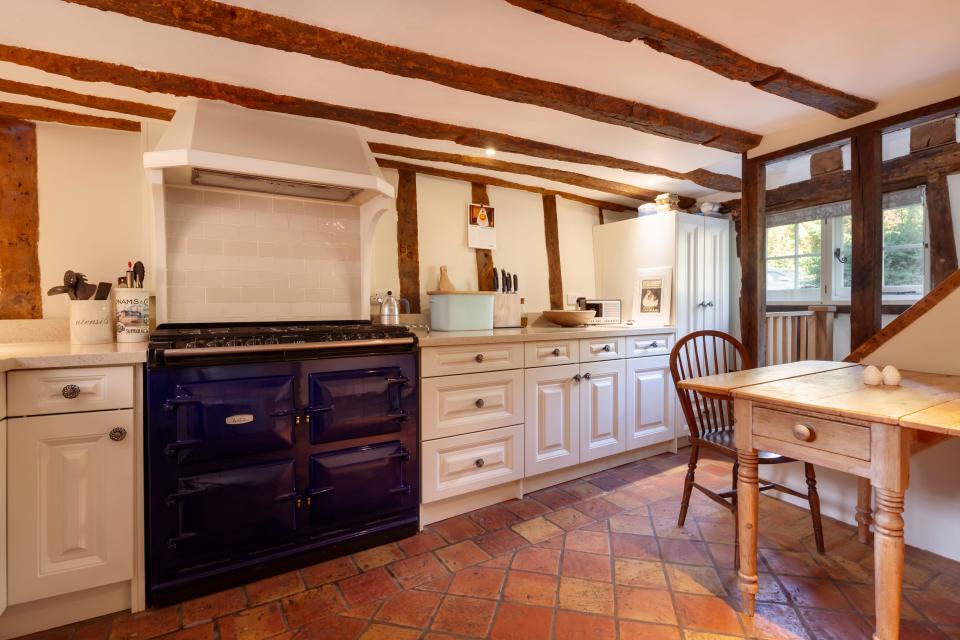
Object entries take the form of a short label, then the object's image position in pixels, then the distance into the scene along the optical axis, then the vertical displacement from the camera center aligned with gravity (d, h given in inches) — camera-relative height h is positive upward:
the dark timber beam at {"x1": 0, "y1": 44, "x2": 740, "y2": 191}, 67.7 +38.6
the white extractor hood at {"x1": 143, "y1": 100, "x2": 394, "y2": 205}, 71.4 +27.8
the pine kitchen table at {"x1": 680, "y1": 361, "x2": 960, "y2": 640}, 48.8 -13.7
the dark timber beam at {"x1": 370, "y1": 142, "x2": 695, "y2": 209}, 106.6 +39.5
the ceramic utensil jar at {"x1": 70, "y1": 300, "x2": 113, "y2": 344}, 74.1 -0.3
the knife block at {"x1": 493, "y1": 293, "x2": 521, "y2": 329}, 124.2 +1.9
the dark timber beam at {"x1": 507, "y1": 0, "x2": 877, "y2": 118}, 57.4 +39.7
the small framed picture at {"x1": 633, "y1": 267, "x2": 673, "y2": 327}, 133.9 +6.3
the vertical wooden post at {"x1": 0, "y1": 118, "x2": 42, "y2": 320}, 80.7 +17.6
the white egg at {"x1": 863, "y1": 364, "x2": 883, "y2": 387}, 64.9 -8.9
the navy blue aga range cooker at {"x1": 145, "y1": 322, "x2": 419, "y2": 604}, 64.9 -20.8
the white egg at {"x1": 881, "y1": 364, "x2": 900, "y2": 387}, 64.3 -8.8
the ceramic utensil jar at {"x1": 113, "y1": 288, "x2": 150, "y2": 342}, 75.2 +1.0
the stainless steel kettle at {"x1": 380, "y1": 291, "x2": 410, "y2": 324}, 103.8 +1.8
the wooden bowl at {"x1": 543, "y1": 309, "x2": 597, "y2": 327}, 127.0 -0.1
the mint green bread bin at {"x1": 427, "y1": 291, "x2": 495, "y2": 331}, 110.7 +1.8
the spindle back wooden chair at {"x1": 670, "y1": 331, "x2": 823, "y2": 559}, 76.2 -22.4
